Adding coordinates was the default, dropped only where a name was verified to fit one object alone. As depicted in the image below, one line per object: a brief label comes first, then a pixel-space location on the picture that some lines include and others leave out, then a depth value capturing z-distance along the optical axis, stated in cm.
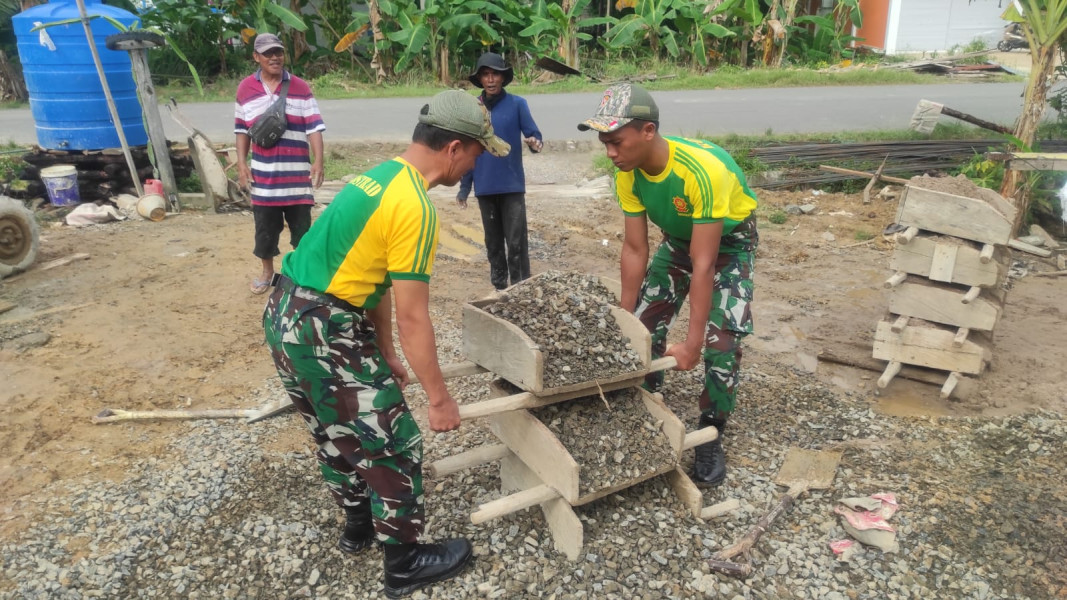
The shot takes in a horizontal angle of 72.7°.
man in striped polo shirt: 551
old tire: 621
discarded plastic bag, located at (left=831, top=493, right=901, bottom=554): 312
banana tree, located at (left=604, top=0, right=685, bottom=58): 1691
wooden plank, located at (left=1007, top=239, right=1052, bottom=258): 726
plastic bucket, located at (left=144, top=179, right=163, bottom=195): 809
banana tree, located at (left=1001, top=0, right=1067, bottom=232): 734
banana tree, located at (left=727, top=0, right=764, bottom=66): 1644
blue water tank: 769
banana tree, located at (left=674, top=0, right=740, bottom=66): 1648
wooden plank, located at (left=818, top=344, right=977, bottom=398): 470
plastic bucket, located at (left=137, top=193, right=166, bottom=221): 788
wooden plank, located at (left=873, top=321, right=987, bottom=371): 449
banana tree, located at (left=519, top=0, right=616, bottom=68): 1608
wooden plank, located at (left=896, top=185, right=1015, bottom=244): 418
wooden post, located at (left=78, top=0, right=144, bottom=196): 727
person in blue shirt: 543
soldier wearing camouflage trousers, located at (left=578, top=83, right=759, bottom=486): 311
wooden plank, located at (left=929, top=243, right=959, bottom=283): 434
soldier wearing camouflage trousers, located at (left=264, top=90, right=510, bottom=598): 239
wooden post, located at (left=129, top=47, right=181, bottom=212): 737
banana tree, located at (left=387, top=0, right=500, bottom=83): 1561
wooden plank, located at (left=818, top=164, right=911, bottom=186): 889
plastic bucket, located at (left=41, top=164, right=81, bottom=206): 792
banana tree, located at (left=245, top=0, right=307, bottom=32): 1467
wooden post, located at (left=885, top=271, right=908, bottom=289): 449
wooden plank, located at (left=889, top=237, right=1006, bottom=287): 427
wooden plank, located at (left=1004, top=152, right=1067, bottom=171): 545
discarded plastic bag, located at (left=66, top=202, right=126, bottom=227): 780
